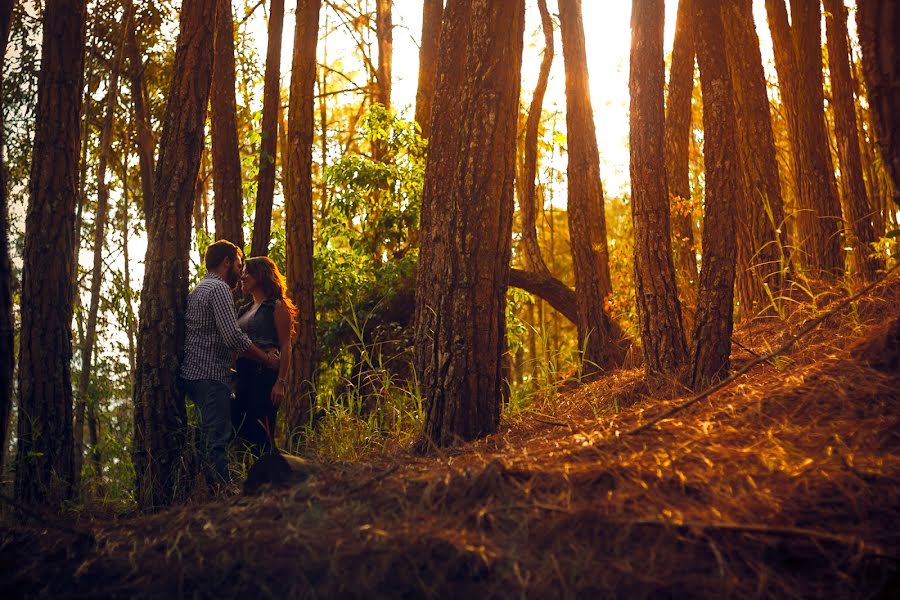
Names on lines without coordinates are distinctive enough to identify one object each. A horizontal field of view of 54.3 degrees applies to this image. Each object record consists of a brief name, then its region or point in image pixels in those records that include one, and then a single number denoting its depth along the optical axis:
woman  6.75
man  6.03
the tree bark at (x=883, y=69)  3.77
